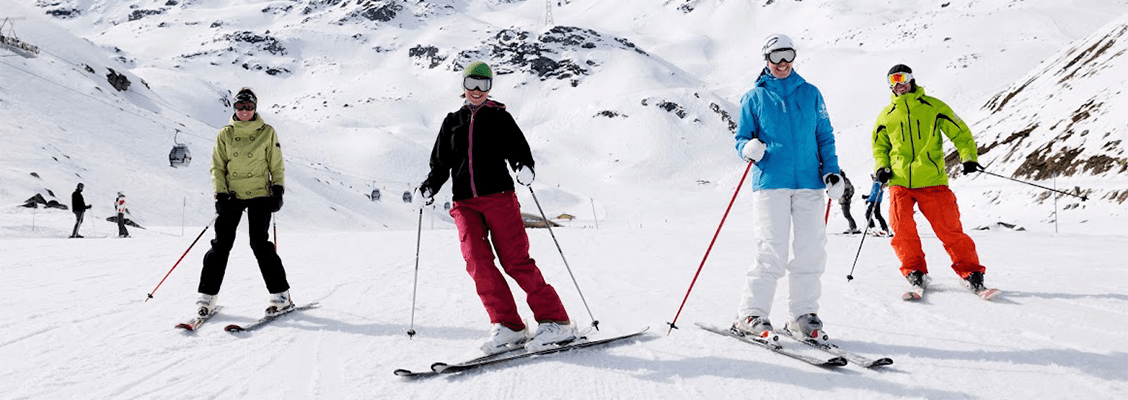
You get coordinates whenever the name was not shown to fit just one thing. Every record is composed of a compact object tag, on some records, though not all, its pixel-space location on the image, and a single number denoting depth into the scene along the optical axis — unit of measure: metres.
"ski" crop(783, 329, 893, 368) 3.31
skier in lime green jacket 5.35
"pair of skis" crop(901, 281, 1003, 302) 5.04
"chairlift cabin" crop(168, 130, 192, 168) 30.53
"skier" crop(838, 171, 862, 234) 14.09
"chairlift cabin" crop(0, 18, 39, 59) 41.41
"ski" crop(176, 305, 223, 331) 4.76
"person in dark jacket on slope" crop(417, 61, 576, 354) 4.01
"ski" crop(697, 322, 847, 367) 3.29
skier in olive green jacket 5.13
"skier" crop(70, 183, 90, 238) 16.55
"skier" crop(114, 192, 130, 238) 17.98
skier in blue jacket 3.87
